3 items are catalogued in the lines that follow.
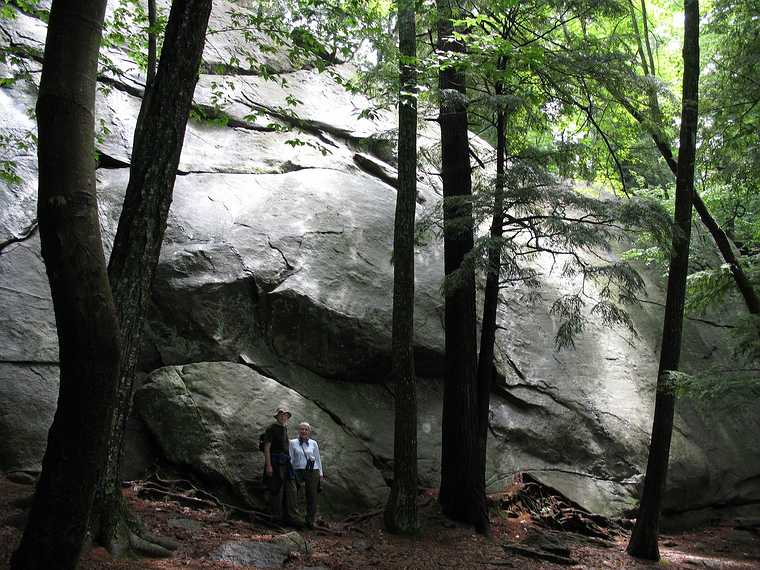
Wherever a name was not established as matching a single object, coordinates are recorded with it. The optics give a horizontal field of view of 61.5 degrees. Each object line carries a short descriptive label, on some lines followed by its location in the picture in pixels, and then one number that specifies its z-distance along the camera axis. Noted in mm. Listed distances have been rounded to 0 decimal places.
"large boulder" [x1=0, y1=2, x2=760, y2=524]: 9211
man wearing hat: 8438
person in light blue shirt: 8500
